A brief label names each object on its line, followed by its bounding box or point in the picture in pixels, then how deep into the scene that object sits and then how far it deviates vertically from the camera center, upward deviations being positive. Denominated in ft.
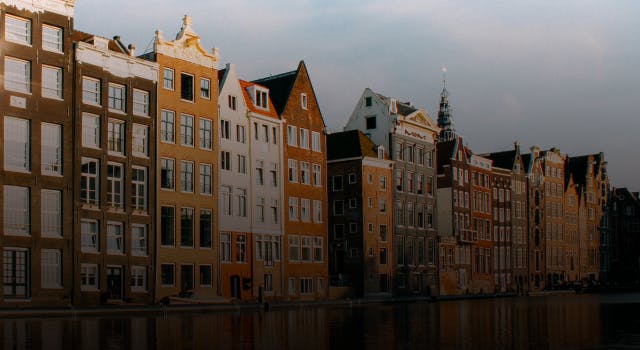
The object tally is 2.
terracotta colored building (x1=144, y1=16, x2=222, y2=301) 221.25 +21.40
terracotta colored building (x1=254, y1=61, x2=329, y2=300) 264.72 +19.96
